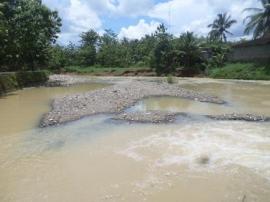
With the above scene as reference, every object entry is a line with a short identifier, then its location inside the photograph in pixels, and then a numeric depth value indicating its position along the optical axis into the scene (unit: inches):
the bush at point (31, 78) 665.1
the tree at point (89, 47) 1275.4
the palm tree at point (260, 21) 870.2
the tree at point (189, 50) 963.7
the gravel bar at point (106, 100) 331.0
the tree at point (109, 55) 1227.4
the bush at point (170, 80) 716.9
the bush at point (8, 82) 558.0
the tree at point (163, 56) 984.9
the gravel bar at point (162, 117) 308.2
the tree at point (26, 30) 614.0
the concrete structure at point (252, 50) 872.1
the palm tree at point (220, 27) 1397.6
